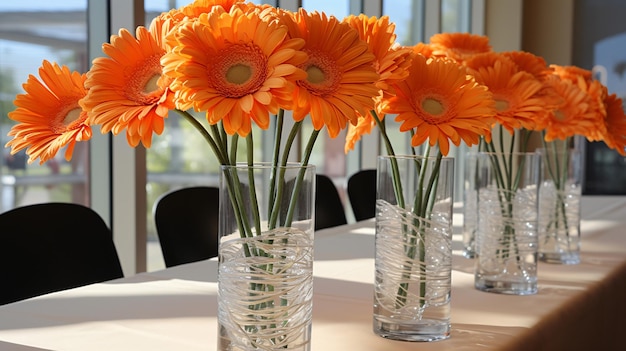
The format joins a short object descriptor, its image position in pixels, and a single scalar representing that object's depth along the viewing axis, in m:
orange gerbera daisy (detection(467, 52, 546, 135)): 1.24
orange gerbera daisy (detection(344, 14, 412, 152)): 0.92
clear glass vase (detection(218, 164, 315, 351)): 0.85
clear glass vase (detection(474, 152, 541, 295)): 1.35
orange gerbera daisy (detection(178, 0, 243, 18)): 0.84
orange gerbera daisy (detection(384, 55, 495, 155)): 0.95
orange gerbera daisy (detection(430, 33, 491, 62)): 1.53
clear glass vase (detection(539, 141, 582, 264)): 1.70
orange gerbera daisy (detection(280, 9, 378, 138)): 0.78
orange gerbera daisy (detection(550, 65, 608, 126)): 1.58
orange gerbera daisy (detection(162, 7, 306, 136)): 0.73
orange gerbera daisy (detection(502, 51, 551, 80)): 1.41
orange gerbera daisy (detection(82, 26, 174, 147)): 0.76
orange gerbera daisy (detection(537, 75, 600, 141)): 1.56
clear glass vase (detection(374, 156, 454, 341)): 1.02
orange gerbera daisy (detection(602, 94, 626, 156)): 1.58
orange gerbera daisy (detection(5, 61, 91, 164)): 0.79
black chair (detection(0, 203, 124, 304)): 1.52
